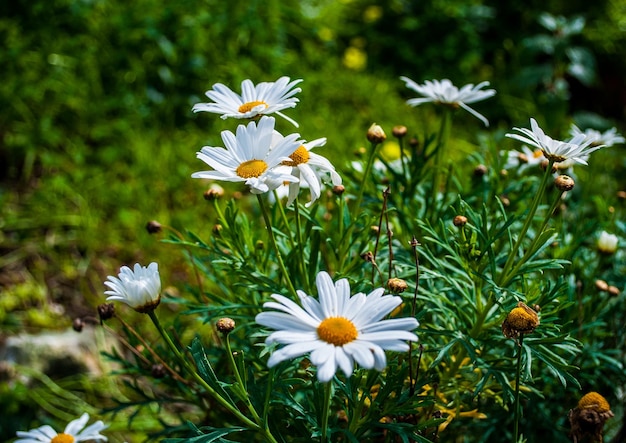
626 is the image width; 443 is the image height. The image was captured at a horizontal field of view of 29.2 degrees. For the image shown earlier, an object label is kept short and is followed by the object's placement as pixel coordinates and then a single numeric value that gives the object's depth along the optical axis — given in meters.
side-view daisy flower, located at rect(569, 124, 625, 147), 0.67
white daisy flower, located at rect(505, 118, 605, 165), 0.53
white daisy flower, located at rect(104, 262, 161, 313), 0.52
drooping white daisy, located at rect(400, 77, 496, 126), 0.64
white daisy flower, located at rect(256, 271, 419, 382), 0.47
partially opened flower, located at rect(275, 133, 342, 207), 0.55
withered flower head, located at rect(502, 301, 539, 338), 0.51
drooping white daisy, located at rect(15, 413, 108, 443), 0.59
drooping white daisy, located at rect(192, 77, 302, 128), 0.56
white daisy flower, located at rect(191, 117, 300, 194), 0.52
